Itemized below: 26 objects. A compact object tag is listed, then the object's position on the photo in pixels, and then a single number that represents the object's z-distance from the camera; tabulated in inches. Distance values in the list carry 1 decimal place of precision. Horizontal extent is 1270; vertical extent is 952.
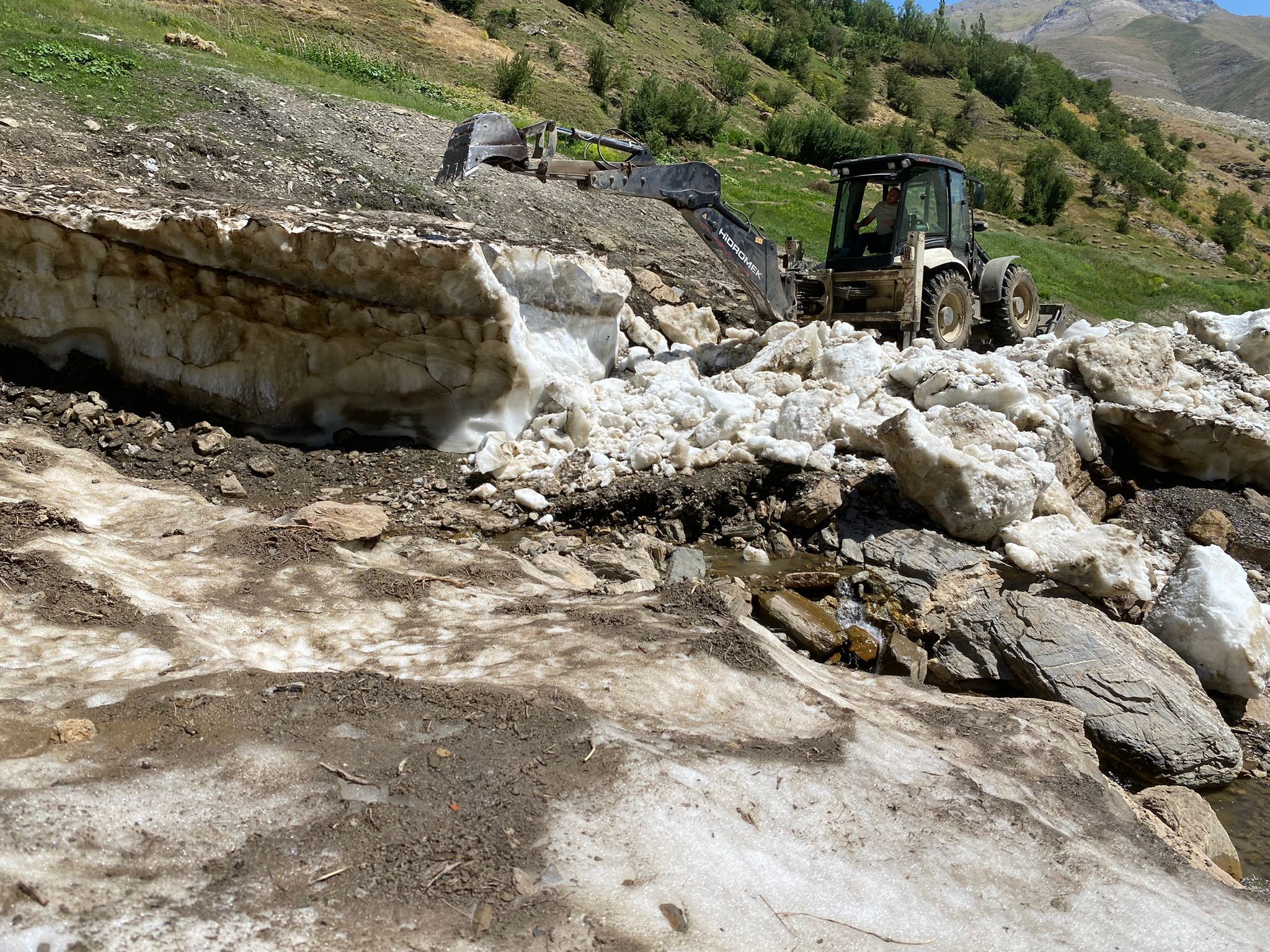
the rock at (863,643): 224.4
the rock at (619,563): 243.0
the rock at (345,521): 220.2
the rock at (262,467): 282.8
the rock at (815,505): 280.4
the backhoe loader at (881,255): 348.2
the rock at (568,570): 229.8
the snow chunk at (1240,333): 353.7
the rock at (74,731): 107.1
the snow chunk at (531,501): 285.4
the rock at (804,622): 222.5
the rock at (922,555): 257.1
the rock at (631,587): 224.4
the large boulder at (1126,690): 186.9
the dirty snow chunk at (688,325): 411.2
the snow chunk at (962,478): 266.7
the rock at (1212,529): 293.6
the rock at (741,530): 282.8
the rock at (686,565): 255.9
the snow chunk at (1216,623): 214.1
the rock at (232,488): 269.9
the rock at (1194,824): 156.3
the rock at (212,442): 283.3
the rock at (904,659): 210.8
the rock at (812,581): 253.3
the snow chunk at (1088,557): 249.3
